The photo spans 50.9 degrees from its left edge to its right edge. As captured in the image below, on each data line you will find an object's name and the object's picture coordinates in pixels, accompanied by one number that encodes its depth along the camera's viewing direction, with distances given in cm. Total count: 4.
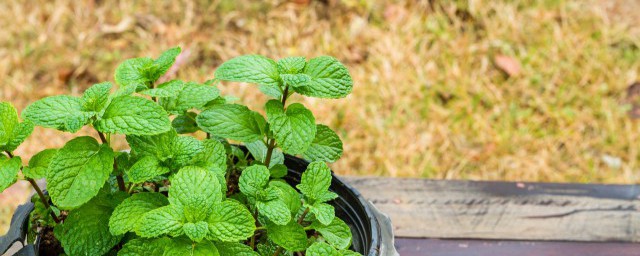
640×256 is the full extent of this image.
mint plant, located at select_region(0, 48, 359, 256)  67
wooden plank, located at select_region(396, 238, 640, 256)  110
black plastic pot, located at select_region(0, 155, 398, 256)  75
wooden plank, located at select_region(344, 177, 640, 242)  115
